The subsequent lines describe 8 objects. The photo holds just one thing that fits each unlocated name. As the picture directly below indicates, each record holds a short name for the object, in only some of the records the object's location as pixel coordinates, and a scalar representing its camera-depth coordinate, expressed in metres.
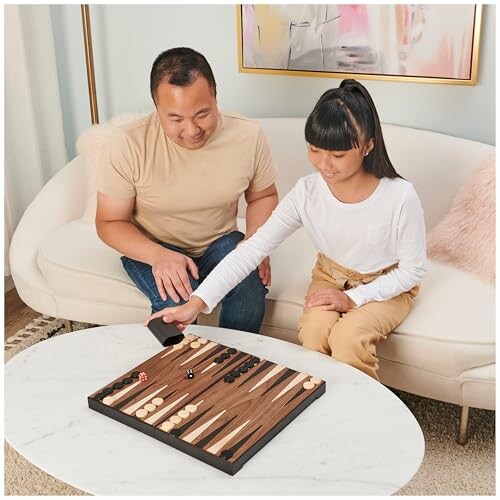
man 2.13
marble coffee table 1.45
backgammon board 1.53
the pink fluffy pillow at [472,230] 2.29
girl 1.90
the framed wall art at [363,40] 2.59
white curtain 3.06
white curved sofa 2.03
